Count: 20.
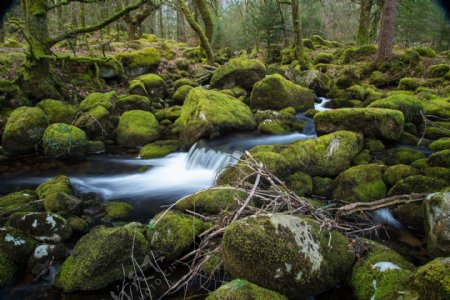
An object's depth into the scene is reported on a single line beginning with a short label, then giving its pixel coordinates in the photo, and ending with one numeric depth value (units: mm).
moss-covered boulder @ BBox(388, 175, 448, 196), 4820
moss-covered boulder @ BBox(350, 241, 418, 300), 3023
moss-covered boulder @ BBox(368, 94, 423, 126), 7930
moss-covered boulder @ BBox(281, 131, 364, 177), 6242
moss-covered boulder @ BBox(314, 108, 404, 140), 6879
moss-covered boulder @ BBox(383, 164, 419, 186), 5367
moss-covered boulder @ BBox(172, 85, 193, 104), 13337
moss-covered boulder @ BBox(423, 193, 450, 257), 3564
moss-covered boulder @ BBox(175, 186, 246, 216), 4941
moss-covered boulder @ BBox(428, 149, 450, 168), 5348
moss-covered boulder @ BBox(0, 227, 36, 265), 4066
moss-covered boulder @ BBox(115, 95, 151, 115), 11500
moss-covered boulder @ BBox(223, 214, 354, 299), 3141
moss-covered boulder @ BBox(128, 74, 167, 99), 12898
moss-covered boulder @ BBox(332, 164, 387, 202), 5332
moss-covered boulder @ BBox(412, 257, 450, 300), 2465
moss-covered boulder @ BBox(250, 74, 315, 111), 10898
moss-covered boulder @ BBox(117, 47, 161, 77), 15289
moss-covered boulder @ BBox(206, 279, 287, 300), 2771
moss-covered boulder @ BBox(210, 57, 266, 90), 12977
